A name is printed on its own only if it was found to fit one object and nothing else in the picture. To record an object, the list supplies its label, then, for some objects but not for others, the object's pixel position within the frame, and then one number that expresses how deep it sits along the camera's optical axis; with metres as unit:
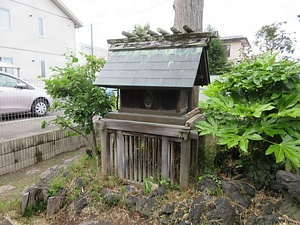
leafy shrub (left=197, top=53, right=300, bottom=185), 2.31
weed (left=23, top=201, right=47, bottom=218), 3.15
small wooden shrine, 2.87
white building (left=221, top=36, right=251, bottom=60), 18.75
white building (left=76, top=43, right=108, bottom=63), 21.93
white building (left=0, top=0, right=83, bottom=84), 11.93
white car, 5.31
